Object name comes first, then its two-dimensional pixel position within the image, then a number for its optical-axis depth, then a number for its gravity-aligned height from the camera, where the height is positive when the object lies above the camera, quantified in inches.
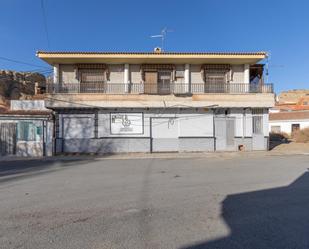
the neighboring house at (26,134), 553.9 -24.7
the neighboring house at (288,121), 1250.6 +22.3
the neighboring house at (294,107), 1612.6 +153.6
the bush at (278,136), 965.1 -62.6
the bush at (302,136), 850.5 -50.1
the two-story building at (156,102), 590.1 +67.0
